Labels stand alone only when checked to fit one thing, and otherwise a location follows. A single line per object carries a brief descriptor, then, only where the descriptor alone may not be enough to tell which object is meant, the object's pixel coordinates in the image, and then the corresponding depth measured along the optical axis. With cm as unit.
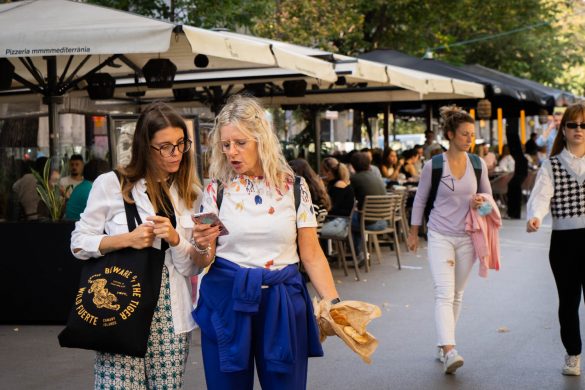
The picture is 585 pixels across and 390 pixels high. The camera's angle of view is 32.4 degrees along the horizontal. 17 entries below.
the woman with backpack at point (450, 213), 716
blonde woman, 389
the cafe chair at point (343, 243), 1212
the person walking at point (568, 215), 687
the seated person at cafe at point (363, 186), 1355
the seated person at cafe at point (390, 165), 1844
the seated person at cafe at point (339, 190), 1238
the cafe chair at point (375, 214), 1327
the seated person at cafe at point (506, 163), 2576
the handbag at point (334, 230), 1208
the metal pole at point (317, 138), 2190
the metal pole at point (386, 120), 2434
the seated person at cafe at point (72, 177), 960
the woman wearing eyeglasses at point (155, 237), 395
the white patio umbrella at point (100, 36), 851
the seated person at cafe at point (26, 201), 943
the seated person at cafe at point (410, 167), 1916
